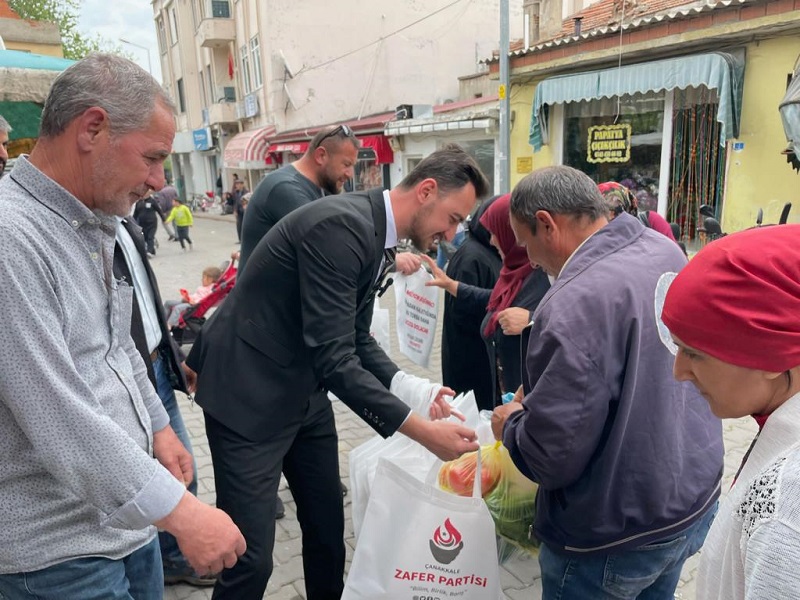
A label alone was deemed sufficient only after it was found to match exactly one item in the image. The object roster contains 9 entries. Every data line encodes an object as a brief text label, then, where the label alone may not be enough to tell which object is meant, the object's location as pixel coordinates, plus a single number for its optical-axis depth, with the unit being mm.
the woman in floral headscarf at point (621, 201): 2641
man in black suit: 1871
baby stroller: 5653
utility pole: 9031
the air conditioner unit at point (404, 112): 14324
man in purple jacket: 1369
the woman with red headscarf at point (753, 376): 795
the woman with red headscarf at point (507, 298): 2672
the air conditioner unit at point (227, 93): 25812
